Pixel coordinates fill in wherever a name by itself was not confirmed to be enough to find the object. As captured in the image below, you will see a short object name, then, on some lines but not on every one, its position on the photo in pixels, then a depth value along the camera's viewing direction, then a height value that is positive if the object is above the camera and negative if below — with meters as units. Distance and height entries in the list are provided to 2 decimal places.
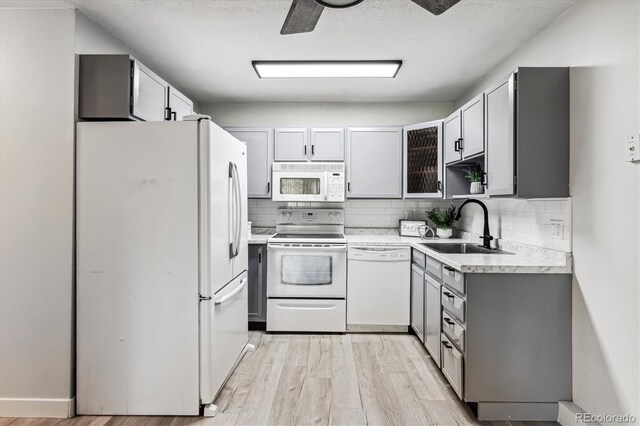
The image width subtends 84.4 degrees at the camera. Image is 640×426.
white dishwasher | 3.50 -0.76
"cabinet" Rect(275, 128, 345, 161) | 3.94 +0.77
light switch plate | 1.64 +0.31
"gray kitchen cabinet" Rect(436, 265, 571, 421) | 2.09 -0.78
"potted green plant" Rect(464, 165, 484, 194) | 2.78 +0.26
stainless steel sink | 3.07 -0.31
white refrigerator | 2.11 -0.32
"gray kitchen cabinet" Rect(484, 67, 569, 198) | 2.10 +0.49
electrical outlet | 2.21 -0.09
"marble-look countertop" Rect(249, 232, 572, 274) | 2.10 -0.30
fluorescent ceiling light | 2.96 +1.26
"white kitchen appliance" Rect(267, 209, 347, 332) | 3.50 -0.72
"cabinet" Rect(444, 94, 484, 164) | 2.60 +0.67
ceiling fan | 1.54 +0.95
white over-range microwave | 3.83 +0.33
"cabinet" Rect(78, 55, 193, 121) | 2.14 +0.76
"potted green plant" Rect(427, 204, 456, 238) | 3.80 -0.08
